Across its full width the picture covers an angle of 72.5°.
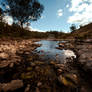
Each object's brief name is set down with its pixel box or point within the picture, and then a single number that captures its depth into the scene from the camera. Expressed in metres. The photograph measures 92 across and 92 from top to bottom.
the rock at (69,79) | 2.03
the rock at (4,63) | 3.03
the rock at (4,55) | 3.94
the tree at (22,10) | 17.47
